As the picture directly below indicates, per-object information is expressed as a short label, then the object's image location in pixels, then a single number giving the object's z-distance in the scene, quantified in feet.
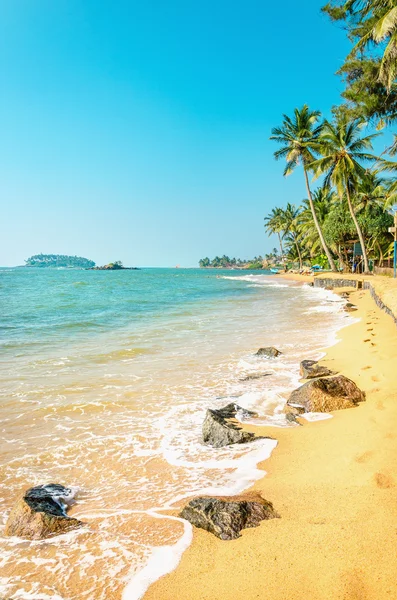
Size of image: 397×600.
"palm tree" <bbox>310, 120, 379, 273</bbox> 99.76
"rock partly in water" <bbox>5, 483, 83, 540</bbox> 10.00
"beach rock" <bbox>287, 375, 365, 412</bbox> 17.28
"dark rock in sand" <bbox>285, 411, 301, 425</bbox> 16.46
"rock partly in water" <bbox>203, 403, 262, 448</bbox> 14.88
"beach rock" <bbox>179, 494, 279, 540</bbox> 9.43
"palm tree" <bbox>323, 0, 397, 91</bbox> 41.37
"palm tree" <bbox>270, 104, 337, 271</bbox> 118.32
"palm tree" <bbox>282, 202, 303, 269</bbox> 219.20
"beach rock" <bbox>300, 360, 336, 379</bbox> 21.49
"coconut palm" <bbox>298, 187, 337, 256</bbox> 161.99
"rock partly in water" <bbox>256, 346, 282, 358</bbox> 28.68
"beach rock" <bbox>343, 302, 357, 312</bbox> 53.24
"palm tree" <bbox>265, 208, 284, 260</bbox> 245.14
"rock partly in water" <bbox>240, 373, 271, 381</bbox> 23.66
